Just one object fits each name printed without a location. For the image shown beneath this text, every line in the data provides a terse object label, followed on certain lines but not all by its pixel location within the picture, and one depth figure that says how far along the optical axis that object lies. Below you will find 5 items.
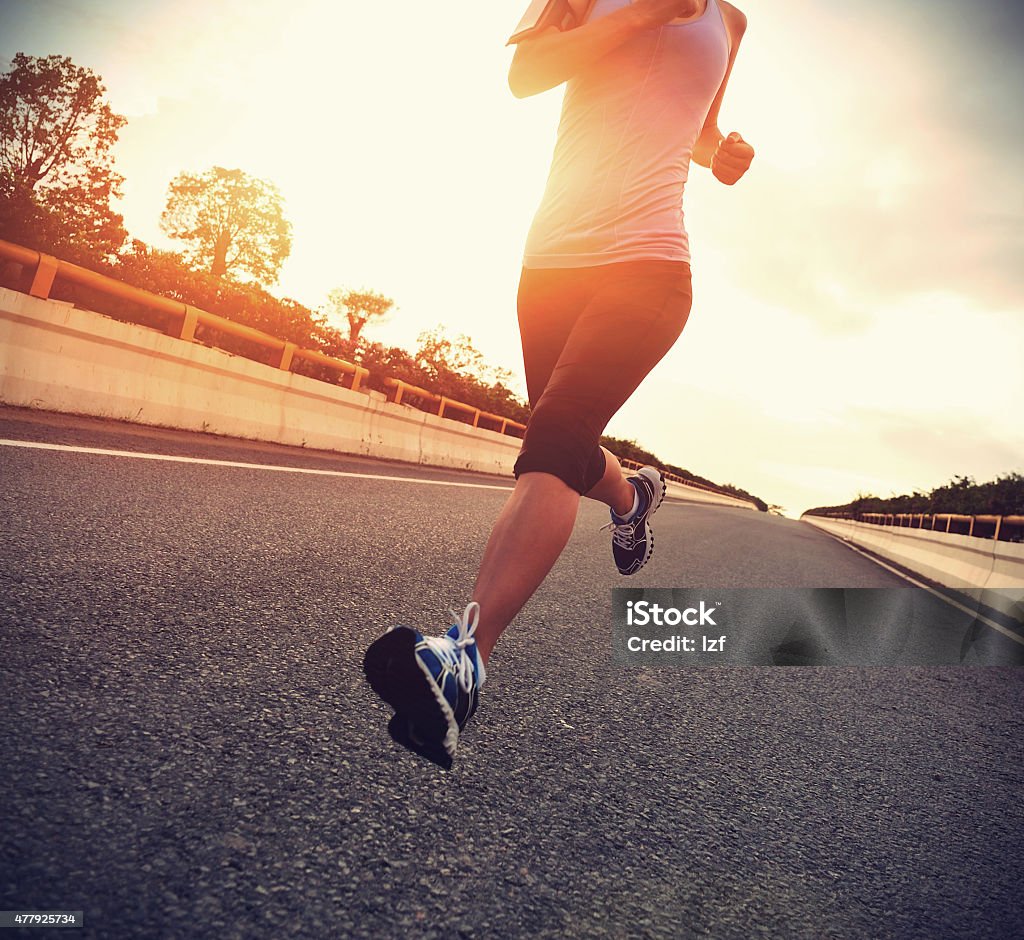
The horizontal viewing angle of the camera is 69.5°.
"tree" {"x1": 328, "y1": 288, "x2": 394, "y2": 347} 56.88
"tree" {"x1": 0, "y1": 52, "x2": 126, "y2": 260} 35.72
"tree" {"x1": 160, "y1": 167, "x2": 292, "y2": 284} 46.81
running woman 1.93
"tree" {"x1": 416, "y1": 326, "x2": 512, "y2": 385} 32.34
